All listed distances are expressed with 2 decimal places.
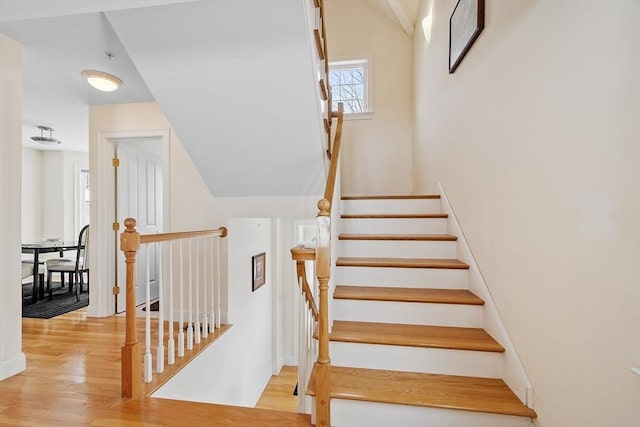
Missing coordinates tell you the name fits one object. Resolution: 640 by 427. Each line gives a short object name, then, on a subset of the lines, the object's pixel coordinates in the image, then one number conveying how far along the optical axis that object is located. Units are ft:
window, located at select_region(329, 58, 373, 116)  14.19
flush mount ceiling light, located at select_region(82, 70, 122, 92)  8.63
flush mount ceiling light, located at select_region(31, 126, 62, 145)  13.71
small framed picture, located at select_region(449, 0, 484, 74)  6.39
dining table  12.98
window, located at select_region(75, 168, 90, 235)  20.49
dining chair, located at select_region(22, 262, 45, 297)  13.09
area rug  11.78
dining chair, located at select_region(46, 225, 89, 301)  13.63
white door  12.25
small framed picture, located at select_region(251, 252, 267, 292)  11.66
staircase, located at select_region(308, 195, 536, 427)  4.63
